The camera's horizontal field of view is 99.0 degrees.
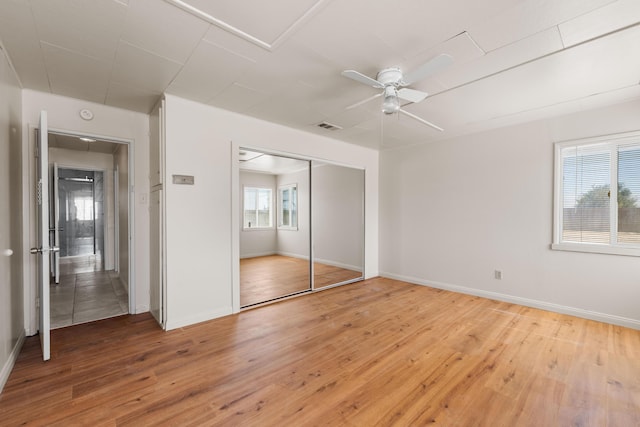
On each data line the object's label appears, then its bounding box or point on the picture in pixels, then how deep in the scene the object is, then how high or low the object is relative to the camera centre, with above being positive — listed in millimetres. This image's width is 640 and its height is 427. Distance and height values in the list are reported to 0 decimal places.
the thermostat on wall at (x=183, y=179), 3074 +352
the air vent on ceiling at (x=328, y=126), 3956 +1249
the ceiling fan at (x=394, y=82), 2073 +1051
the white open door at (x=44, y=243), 2246 -274
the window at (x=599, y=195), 3182 +197
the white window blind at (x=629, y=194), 3156 +201
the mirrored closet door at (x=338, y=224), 5625 -303
